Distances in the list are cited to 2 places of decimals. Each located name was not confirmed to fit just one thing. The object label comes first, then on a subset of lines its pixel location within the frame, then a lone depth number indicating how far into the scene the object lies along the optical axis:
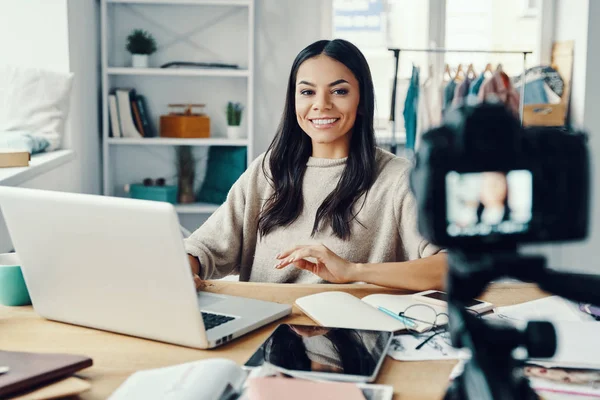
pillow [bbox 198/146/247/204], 3.87
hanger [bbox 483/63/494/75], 3.78
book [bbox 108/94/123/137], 3.76
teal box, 3.76
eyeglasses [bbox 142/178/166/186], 3.87
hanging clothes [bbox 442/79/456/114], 3.66
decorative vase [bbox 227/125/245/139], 3.85
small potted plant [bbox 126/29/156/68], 3.74
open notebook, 1.18
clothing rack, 3.48
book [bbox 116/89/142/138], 3.77
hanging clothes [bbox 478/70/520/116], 3.52
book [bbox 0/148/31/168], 2.44
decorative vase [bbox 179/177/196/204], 3.90
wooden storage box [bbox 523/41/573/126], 3.62
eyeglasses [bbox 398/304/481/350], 1.14
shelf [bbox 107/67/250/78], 3.69
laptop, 1.00
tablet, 0.94
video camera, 0.62
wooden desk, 0.95
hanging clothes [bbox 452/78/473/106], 3.67
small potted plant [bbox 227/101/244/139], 3.82
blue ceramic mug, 1.30
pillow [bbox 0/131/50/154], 2.74
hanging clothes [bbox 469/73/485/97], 3.65
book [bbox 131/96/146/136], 3.81
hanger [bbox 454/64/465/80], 3.74
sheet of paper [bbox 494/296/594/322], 1.25
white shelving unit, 3.81
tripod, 0.64
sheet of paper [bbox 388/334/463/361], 1.05
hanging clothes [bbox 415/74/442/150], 3.67
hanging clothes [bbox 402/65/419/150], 3.71
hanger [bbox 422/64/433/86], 3.85
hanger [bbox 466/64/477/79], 3.76
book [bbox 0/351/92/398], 0.88
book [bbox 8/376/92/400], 0.88
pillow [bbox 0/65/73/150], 2.95
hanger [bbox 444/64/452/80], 3.75
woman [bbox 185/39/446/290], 1.75
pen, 1.18
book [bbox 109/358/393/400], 0.84
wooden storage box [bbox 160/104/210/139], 3.79
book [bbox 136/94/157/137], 3.86
